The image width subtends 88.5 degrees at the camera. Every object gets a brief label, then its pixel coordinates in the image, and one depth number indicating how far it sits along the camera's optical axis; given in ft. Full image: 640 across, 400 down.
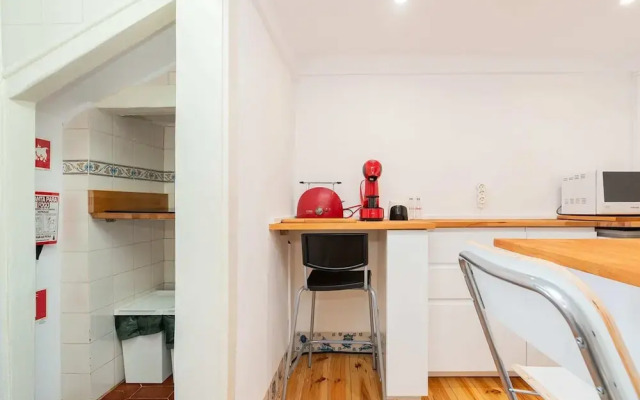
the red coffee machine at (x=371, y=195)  6.97
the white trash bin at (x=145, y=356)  6.71
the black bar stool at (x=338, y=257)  6.04
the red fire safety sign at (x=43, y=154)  4.97
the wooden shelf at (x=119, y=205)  6.18
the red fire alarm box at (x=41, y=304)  5.12
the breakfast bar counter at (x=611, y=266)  1.96
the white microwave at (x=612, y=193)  6.98
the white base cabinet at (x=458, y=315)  6.86
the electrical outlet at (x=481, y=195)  8.54
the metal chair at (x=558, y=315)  1.24
